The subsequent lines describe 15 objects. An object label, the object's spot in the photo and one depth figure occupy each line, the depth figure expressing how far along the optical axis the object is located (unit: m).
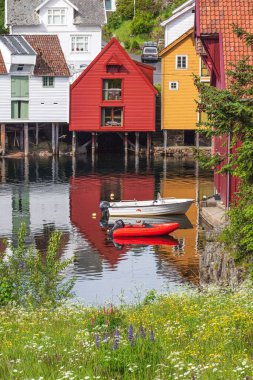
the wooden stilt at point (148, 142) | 88.01
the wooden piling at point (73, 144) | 86.80
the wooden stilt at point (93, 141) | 87.69
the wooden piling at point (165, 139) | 87.56
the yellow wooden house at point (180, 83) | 85.12
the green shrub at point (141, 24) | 112.50
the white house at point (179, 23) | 91.62
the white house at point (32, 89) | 85.69
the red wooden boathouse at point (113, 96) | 84.19
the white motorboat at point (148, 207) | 52.66
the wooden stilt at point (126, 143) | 87.25
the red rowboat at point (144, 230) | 46.66
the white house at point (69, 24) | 94.31
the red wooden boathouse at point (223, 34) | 44.94
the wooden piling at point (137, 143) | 86.99
